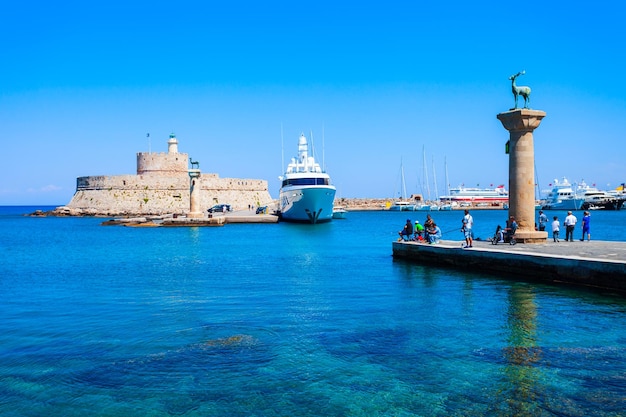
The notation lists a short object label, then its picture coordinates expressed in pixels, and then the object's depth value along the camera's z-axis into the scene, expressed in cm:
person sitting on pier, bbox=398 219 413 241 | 2205
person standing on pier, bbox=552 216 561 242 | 1917
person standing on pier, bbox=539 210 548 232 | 1989
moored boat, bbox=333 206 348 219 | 7931
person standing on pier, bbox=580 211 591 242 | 1881
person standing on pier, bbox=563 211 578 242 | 1892
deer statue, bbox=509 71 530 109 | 1797
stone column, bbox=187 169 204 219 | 4884
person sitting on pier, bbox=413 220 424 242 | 2173
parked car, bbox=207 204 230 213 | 6844
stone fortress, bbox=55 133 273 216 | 7375
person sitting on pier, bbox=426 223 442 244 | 2039
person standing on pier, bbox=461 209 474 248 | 1801
